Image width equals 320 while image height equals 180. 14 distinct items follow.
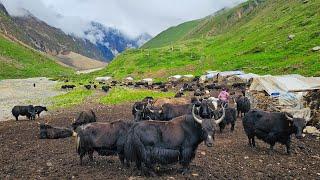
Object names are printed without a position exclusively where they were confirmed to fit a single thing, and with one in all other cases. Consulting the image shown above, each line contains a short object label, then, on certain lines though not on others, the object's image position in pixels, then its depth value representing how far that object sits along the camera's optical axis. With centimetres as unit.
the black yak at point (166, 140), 747
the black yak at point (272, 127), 929
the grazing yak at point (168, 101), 1418
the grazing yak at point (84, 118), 1315
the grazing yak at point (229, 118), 1231
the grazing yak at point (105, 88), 3276
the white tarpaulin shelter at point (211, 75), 3422
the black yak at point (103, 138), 817
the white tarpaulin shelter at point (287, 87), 1352
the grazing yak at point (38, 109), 1824
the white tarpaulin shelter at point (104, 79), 5092
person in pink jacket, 1533
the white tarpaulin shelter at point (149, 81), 3947
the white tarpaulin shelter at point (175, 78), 3828
